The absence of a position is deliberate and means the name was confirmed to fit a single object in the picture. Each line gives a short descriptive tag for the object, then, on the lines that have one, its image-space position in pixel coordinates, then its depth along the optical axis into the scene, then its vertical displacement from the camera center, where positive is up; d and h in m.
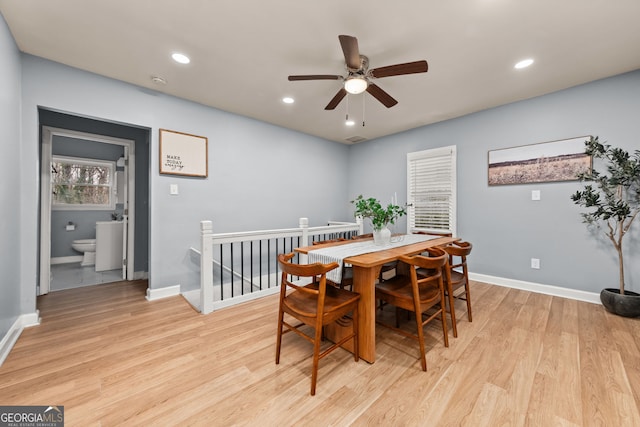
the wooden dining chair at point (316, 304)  1.59 -0.67
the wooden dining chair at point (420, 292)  1.84 -0.65
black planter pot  2.53 -0.92
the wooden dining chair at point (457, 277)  2.22 -0.64
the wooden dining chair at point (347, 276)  2.55 -0.68
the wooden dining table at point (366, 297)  1.86 -0.64
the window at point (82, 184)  5.30 +0.64
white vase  2.60 -0.23
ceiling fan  1.88 +1.25
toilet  5.05 -0.78
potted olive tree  2.58 +0.19
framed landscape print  3.06 +0.72
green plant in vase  2.51 +0.01
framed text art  3.27 +0.82
